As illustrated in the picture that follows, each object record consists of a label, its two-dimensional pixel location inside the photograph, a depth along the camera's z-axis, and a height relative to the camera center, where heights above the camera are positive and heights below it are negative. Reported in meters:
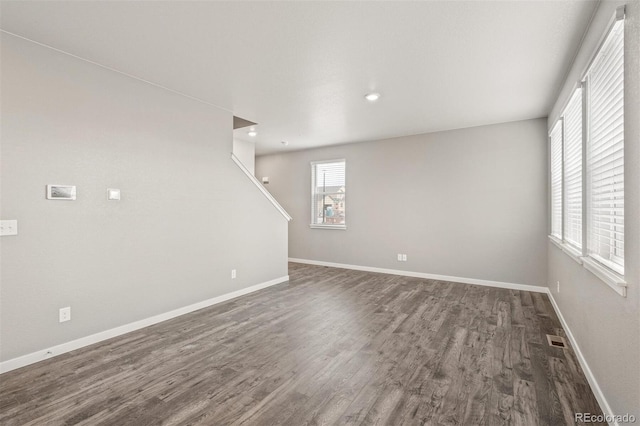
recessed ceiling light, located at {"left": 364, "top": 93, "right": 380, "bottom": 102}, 3.58 +1.40
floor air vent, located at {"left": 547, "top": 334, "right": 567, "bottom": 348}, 2.75 -1.19
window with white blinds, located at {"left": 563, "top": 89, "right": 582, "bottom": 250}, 2.67 +0.40
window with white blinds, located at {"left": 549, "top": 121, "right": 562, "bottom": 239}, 3.56 +0.42
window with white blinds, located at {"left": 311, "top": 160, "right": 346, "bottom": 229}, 6.48 +0.43
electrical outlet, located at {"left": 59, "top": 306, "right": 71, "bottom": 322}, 2.61 -0.87
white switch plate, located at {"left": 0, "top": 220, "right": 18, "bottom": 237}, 2.29 -0.10
